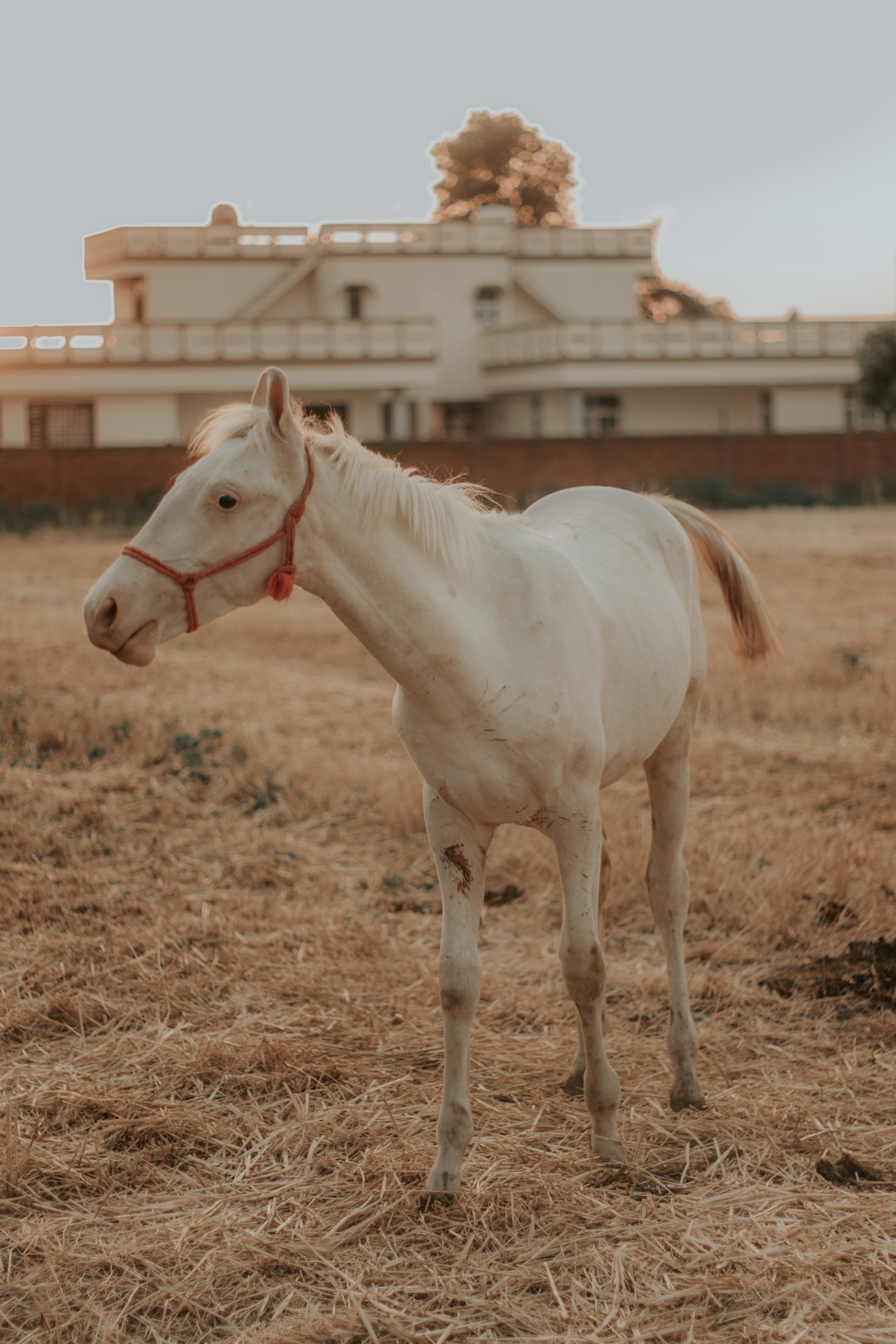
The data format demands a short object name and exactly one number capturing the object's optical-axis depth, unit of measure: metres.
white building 35.44
